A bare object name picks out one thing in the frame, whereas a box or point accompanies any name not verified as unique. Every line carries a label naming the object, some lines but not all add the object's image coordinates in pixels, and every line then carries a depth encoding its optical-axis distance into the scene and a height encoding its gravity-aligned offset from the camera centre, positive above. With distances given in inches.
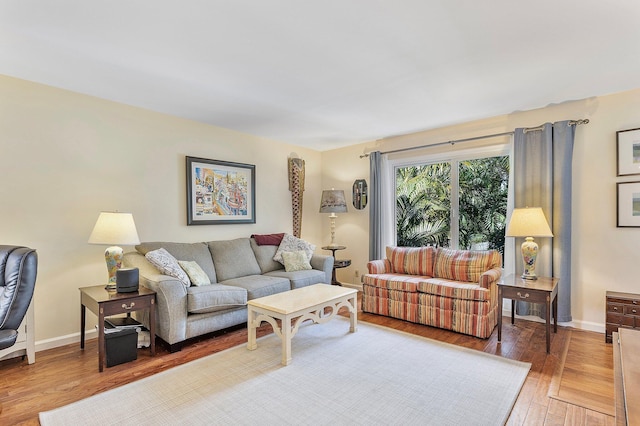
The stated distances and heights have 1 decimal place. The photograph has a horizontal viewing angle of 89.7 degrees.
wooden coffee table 104.3 -34.0
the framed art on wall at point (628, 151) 122.8 +22.2
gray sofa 114.4 -31.7
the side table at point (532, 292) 112.6 -30.2
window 160.6 +5.0
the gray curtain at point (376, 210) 191.5 +0.2
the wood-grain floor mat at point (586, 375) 82.5 -49.4
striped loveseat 127.4 -33.4
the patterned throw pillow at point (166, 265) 121.2 -20.5
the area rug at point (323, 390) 77.0 -49.4
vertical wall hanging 205.6 +15.8
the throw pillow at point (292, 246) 176.6 -19.9
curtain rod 132.3 +35.7
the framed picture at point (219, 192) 157.5 +10.0
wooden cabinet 114.5 -37.3
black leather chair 79.4 -18.9
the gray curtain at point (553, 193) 133.7 +7.2
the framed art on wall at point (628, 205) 122.8 +1.5
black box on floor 102.9 -43.7
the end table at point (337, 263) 184.5 -30.8
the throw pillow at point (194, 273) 130.7 -25.5
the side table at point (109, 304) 100.1 -30.6
